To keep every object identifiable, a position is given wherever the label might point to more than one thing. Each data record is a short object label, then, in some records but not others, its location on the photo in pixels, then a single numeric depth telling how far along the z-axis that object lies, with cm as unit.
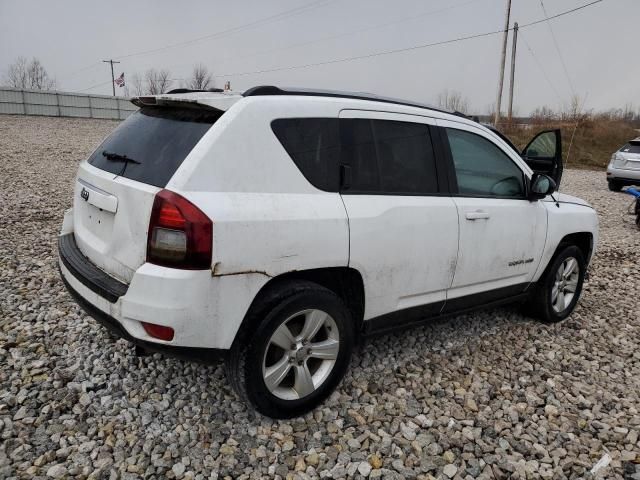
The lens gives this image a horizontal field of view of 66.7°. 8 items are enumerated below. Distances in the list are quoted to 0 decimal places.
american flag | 4649
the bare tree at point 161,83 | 6756
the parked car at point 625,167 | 1340
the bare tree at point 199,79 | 6194
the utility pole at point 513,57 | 2759
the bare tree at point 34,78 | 6469
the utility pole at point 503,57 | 2514
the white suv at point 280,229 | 229
